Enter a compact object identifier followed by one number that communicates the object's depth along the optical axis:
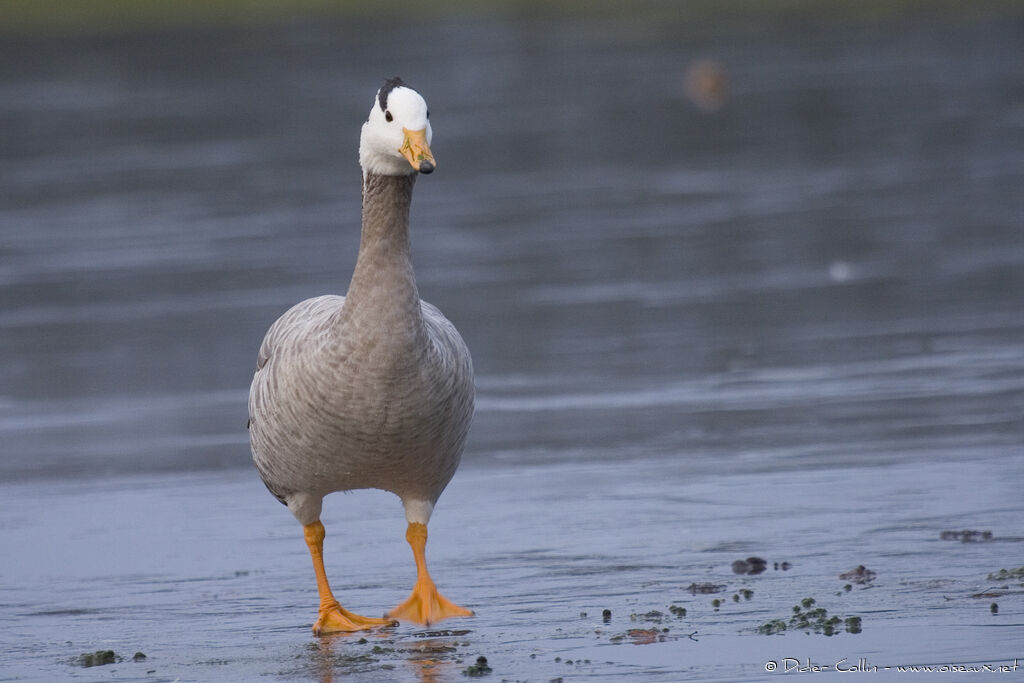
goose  12.41
